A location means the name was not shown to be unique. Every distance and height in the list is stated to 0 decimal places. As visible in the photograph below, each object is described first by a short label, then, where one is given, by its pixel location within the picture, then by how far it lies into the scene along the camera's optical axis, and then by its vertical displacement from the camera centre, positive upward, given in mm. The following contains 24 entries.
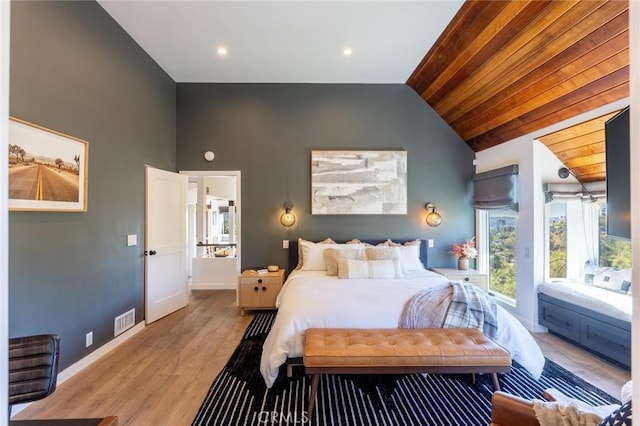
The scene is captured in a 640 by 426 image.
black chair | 1412 -813
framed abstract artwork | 4383 +520
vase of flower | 4188 -580
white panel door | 3623 -406
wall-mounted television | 1756 +279
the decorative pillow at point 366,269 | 3336 -665
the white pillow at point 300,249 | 4104 -517
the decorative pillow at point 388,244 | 4151 -439
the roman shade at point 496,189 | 3711 +399
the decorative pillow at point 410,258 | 3885 -621
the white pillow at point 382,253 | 3636 -512
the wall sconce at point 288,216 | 4363 -3
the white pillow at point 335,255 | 3623 -557
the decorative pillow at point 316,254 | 3906 -563
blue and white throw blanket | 2410 -871
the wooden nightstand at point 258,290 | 3939 -1095
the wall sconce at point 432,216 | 4418 -4
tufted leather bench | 1918 -1022
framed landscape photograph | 1999 +392
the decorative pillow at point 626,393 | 1232 -831
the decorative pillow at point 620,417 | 949 -733
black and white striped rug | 1946 -1455
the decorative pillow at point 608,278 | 2889 -702
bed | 2271 -902
